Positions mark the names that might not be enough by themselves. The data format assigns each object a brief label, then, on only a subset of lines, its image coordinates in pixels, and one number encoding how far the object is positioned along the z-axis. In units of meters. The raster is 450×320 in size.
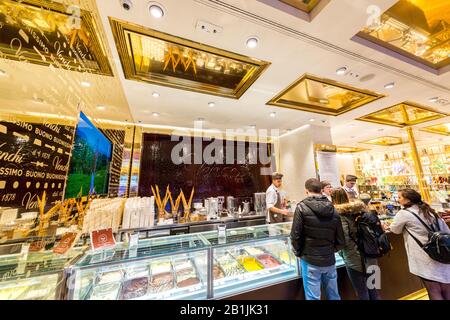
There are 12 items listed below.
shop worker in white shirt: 3.26
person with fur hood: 1.73
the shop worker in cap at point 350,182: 3.36
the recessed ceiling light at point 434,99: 3.09
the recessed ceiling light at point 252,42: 1.73
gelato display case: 1.29
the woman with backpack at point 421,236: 1.70
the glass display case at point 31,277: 0.99
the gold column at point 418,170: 4.41
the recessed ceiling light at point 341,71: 2.24
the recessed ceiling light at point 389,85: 2.61
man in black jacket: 1.60
